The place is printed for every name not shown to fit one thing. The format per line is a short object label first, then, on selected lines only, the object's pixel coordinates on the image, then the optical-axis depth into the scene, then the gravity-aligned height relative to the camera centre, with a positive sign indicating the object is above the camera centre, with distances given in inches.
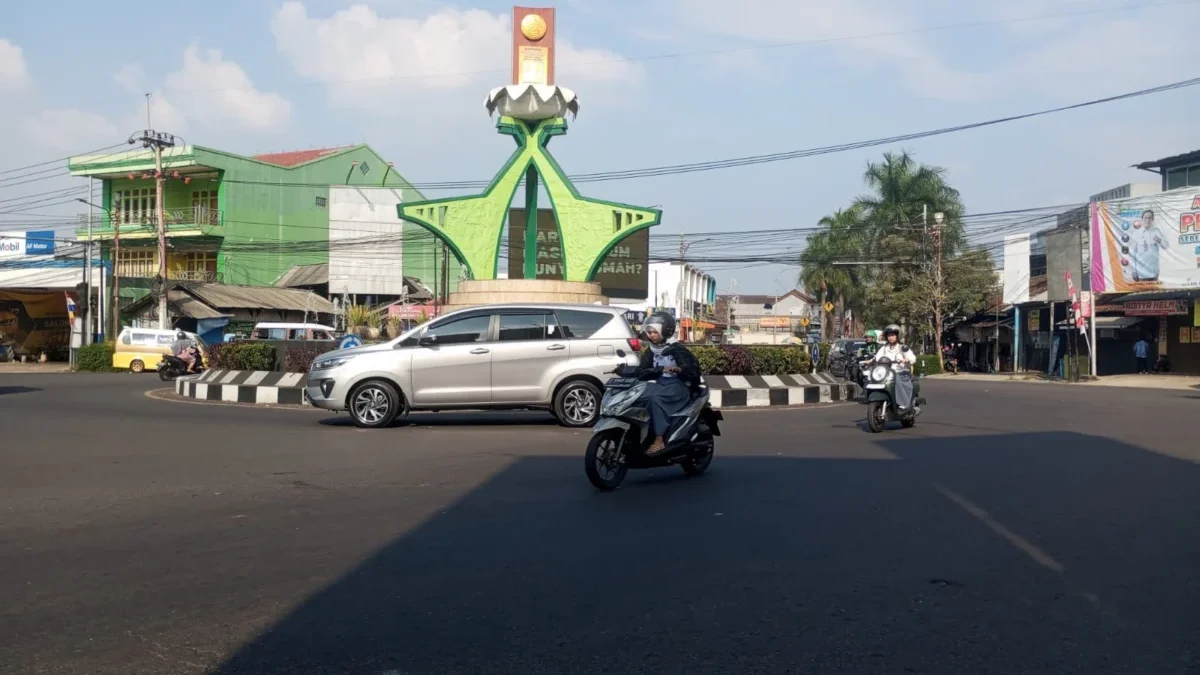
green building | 2016.5 +272.8
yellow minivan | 1403.8 +3.1
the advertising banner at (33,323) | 1808.4 +45.6
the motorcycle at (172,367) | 1069.5 -18.2
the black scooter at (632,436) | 322.7 -27.6
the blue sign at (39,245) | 1919.3 +194.4
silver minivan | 530.0 -9.8
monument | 1005.2 +144.5
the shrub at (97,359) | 1438.2 -13.5
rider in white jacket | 547.5 +0.6
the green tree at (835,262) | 1951.3 +175.0
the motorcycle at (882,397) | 526.6 -22.8
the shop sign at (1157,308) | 1386.6 +61.4
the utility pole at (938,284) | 1677.0 +113.7
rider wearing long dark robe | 338.0 -7.0
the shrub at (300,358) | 748.6 -5.8
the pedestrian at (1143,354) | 1430.9 -1.2
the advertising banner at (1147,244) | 1278.3 +139.1
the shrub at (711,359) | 737.0 -5.3
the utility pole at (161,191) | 1486.2 +227.0
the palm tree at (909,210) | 1796.3 +251.3
